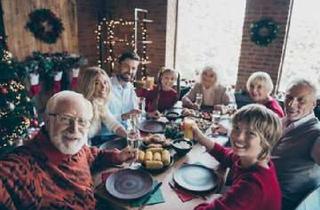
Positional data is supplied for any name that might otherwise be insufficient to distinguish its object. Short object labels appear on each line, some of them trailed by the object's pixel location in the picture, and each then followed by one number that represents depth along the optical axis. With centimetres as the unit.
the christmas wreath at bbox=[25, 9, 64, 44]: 434
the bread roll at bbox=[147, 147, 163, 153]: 179
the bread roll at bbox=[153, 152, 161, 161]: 170
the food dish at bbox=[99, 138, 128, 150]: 196
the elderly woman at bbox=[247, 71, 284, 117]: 270
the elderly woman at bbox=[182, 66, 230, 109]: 323
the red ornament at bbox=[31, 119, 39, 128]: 352
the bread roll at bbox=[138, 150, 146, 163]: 171
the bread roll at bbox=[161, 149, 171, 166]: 170
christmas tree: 316
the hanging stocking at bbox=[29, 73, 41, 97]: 406
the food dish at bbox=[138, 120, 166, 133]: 229
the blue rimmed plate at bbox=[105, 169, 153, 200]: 144
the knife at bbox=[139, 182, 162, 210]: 139
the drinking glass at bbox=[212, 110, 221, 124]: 257
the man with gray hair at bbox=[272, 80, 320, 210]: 171
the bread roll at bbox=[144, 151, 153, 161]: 169
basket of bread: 166
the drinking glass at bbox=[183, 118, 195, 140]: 205
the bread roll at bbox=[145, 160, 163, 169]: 165
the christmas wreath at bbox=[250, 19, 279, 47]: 396
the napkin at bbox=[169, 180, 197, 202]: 145
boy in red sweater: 123
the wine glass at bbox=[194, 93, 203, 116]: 285
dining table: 139
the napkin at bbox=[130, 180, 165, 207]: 140
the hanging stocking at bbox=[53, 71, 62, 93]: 440
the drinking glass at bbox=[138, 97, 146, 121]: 260
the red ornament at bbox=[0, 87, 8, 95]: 313
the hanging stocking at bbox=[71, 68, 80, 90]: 465
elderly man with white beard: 122
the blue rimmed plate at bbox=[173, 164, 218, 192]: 152
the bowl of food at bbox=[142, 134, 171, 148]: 195
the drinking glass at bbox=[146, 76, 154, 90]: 342
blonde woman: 222
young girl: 318
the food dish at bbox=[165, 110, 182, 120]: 262
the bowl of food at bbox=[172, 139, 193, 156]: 188
